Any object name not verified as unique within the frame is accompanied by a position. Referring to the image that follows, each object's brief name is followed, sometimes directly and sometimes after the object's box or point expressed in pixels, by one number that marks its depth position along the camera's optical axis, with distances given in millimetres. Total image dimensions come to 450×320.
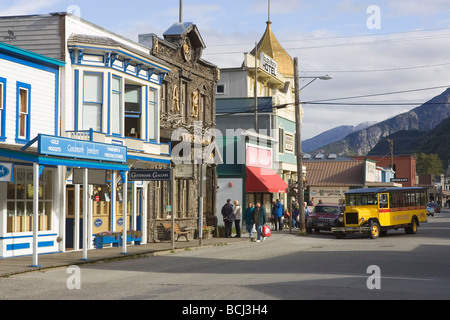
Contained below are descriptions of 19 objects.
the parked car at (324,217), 36172
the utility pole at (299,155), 37188
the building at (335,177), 70312
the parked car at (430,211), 77762
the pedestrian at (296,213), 41031
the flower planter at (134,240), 26212
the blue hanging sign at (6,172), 19734
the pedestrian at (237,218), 33188
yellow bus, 32719
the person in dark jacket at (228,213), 32812
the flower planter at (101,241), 24625
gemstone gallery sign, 23562
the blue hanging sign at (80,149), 18406
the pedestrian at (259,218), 30359
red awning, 40562
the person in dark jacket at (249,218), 31719
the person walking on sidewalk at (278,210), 39250
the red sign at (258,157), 41594
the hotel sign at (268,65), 51531
